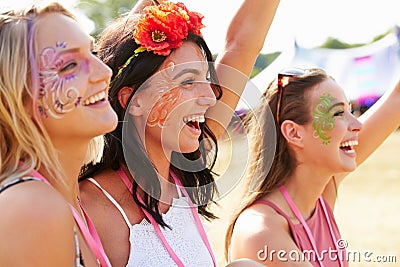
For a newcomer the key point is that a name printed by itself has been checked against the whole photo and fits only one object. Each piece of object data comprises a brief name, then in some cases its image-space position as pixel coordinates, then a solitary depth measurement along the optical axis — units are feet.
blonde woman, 5.82
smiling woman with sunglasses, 9.81
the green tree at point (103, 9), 88.31
